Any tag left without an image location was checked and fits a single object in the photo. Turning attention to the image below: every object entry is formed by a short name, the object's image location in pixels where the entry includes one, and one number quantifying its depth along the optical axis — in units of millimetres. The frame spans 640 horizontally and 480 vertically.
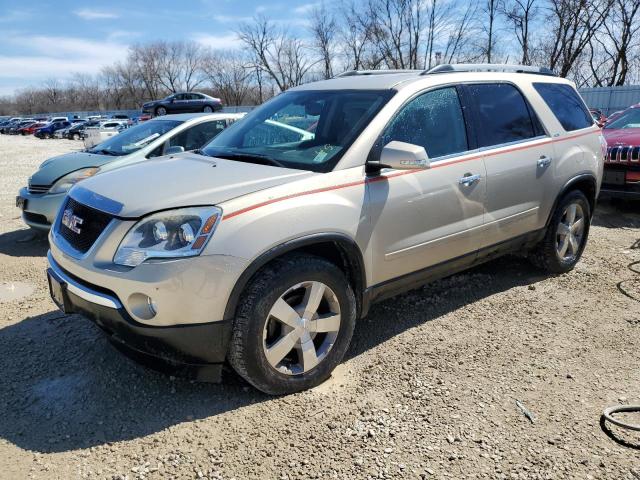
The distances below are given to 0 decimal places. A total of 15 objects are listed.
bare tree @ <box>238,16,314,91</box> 59688
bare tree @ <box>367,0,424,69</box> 45688
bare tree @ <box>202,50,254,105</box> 77250
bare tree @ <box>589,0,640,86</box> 34844
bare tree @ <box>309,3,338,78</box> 51625
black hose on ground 2568
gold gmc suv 2523
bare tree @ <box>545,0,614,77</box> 34156
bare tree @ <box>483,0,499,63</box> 37000
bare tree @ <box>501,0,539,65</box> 36469
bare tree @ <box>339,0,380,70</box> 45906
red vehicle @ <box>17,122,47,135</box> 54359
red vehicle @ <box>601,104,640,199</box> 6844
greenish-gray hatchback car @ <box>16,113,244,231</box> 5973
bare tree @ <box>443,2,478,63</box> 43125
